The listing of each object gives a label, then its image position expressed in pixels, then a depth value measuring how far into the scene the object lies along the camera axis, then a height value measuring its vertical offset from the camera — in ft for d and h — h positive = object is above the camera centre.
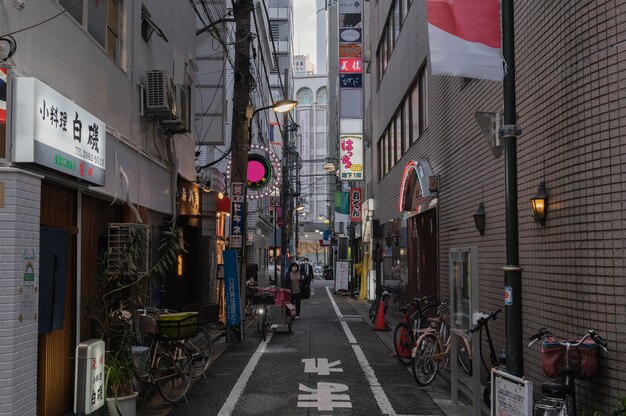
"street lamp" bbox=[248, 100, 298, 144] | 51.21 +11.88
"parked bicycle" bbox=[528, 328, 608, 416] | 18.22 -3.39
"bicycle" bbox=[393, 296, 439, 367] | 37.99 -5.59
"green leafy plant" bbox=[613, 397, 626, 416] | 14.78 -3.93
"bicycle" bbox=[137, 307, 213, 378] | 31.42 -5.67
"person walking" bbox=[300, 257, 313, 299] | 92.43 -5.08
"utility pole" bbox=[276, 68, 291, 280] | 121.49 +11.46
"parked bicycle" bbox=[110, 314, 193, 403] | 27.65 -5.39
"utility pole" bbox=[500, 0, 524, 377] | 18.67 +1.16
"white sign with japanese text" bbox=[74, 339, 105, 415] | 20.95 -4.57
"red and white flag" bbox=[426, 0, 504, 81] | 19.77 +6.79
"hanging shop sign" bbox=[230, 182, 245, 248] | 50.26 +2.66
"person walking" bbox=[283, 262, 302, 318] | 69.15 -4.10
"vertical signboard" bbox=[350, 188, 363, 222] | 111.86 +7.77
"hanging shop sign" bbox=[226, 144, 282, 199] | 63.41 +7.65
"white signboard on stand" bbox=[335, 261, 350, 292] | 113.39 -5.07
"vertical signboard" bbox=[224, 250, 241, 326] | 48.83 -3.32
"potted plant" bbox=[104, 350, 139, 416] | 23.39 -5.41
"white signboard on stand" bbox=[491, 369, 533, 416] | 16.74 -4.29
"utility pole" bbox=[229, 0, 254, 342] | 50.80 +11.64
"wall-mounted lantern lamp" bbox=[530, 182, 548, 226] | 23.97 +1.71
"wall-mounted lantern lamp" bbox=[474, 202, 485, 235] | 33.94 +1.59
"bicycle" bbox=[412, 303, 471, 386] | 32.86 -5.80
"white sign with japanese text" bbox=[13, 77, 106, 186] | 19.07 +3.97
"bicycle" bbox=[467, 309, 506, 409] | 25.88 -4.37
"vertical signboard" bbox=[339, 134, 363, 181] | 110.01 +16.36
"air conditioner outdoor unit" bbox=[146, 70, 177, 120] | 38.73 +9.82
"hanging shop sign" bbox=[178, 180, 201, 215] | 51.49 +4.30
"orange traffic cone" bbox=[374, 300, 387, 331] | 57.31 -6.85
